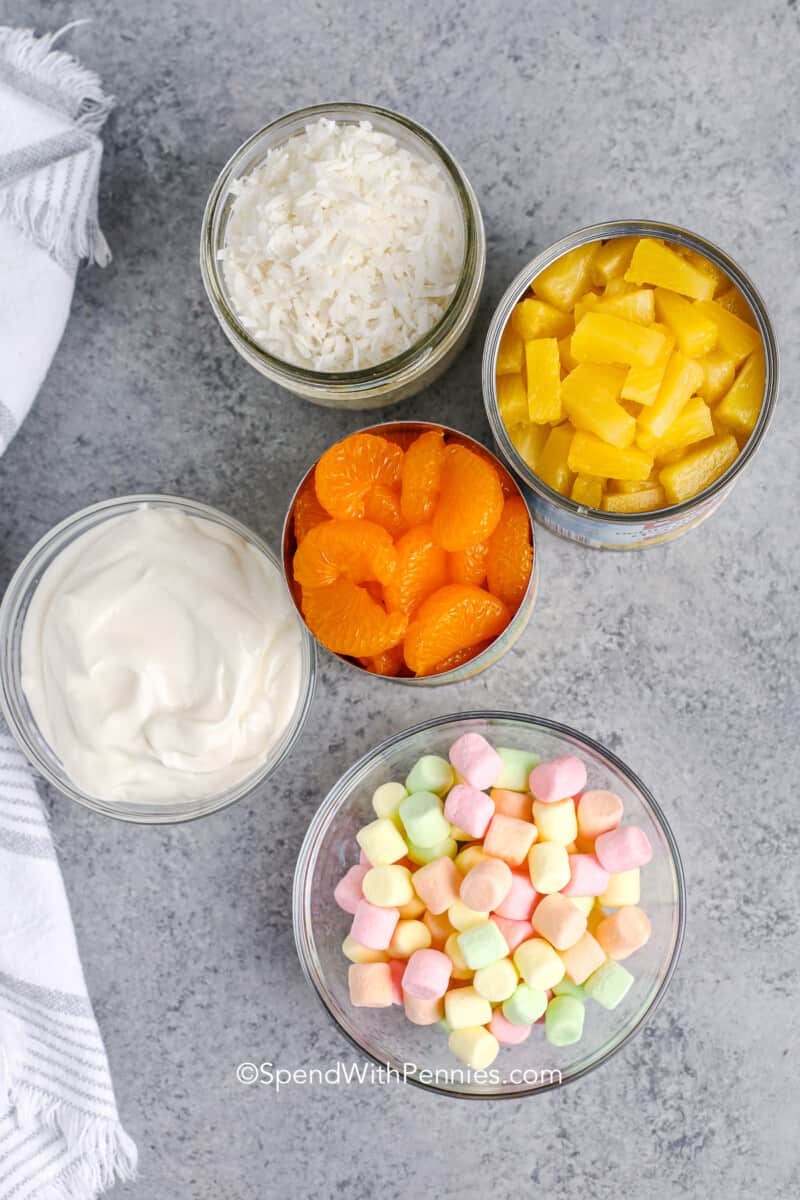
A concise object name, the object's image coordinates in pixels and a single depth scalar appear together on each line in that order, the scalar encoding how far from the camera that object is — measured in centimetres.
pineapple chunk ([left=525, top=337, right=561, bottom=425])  60
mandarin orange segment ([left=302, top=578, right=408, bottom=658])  59
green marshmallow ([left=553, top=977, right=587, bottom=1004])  64
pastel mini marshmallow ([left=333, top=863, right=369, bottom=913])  65
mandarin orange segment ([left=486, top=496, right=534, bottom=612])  61
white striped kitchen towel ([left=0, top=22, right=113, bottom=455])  65
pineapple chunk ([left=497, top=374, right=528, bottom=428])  61
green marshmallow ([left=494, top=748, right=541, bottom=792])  64
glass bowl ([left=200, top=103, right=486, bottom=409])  61
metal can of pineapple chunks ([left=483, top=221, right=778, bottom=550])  60
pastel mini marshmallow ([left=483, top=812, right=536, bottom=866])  63
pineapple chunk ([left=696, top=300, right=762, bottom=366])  60
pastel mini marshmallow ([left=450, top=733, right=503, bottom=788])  63
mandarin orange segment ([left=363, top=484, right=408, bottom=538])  61
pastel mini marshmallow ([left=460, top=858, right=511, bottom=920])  62
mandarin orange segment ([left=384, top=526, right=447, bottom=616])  60
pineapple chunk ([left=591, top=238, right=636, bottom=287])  61
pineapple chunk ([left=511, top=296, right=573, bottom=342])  61
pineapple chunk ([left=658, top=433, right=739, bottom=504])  60
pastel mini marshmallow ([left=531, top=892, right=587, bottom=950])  62
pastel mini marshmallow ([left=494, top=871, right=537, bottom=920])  63
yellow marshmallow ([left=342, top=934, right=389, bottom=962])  64
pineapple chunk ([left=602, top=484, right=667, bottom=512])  60
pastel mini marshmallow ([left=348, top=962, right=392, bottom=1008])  64
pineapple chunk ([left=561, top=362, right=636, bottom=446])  59
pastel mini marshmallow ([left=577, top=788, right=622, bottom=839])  64
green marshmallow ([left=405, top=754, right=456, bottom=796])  64
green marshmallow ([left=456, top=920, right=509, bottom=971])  62
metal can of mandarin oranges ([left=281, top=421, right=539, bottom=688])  61
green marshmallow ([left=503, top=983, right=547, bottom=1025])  62
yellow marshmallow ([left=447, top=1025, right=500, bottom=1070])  63
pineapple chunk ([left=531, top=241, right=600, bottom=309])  61
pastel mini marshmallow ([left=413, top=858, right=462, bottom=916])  63
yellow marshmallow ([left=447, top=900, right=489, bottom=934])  63
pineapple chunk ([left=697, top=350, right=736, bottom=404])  60
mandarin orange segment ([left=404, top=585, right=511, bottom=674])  60
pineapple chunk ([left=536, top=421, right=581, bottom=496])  61
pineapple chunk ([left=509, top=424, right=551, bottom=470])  61
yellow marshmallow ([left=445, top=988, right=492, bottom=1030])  63
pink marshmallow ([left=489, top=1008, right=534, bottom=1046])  63
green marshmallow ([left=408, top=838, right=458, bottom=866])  64
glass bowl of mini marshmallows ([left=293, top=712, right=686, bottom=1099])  63
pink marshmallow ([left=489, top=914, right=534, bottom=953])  63
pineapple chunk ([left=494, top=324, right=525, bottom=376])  61
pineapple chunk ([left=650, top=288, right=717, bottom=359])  59
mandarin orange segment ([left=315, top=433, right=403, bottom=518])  60
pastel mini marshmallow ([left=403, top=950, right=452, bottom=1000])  62
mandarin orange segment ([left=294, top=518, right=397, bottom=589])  59
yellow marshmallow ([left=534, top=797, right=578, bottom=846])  63
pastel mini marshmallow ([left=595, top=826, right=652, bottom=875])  63
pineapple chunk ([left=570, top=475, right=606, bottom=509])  61
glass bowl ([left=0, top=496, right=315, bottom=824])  65
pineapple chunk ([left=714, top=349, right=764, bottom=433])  60
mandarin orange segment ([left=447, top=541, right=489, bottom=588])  60
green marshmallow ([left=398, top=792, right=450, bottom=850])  63
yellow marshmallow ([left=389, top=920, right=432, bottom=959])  64
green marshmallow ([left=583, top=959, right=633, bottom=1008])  63
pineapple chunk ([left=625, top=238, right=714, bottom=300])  60
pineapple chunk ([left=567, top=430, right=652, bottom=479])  60
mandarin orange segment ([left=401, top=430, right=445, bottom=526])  60
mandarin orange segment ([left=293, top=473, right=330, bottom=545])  62
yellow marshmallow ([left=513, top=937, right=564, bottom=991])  62
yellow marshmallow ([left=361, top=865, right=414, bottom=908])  63
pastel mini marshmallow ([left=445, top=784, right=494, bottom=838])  63
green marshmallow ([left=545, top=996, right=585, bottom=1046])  63
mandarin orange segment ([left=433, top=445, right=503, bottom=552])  59
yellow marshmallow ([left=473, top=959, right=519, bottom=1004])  62
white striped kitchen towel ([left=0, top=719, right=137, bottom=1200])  67
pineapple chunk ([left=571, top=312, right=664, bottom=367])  59
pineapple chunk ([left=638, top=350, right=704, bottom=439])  59
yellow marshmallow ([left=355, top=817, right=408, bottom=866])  64
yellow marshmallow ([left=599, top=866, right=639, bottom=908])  64
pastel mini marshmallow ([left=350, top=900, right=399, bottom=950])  63
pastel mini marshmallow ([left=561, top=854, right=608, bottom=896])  63
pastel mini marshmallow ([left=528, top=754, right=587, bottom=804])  63
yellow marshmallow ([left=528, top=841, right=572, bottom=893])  62
